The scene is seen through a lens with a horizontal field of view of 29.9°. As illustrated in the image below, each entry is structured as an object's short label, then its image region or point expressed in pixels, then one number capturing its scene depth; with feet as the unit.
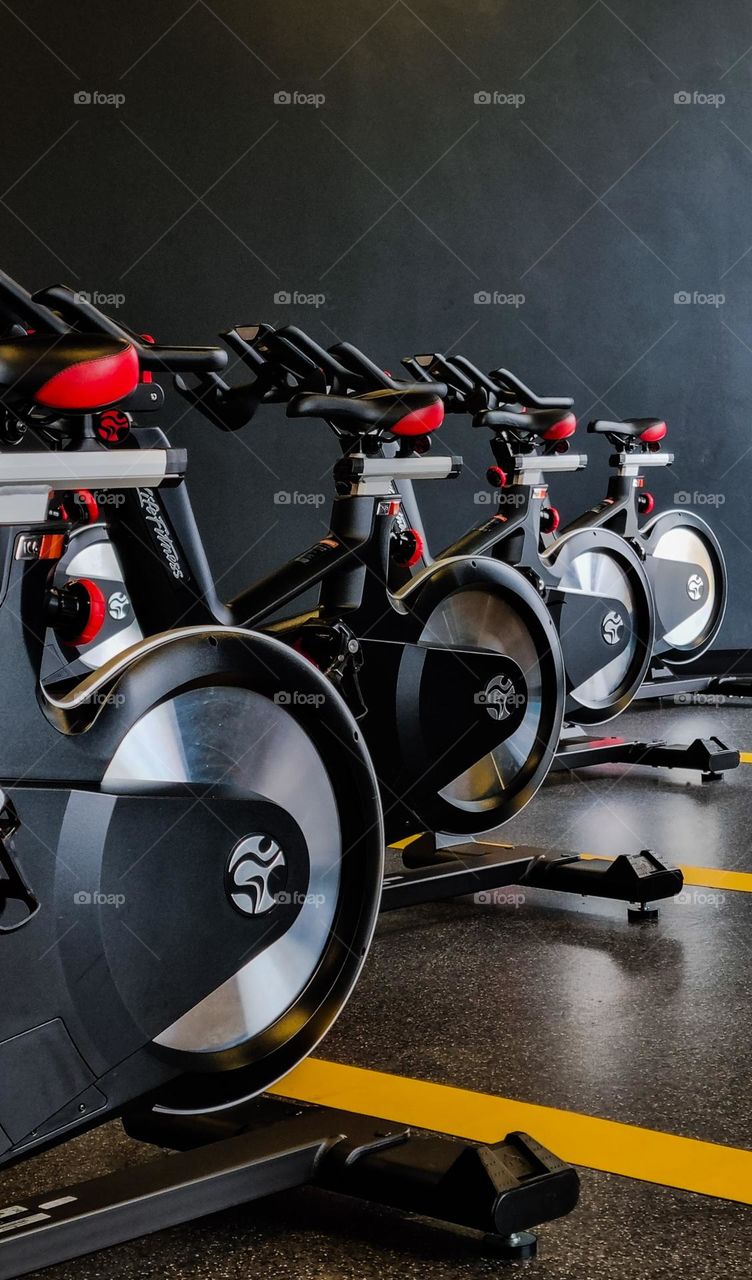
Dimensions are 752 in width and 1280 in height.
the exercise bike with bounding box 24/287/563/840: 9.78
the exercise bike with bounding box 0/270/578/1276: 5.47
